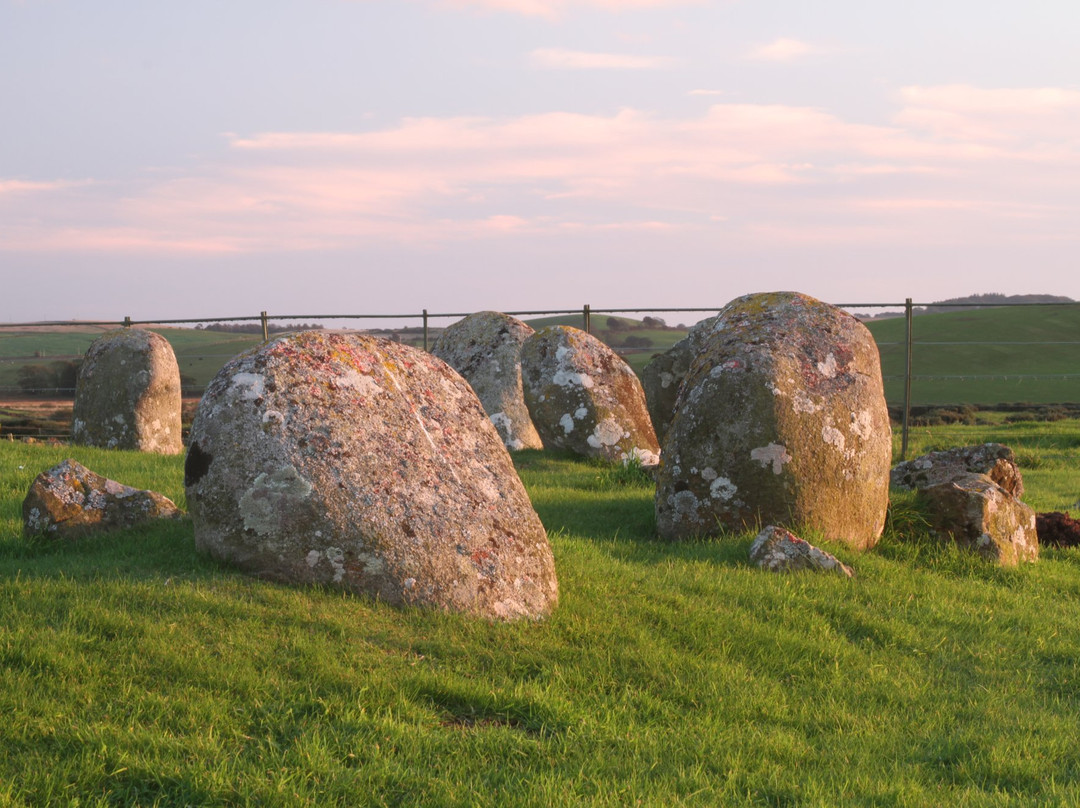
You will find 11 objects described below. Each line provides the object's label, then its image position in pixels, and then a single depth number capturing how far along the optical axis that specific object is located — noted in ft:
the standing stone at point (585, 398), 50.88
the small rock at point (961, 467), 35.32
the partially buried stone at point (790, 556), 26.48
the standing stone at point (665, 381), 54.85
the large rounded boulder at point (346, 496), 20.24
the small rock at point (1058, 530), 34.35
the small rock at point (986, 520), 30.42
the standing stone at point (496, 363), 58.44
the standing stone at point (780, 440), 29.25
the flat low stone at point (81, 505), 25.50
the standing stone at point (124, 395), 57.11
